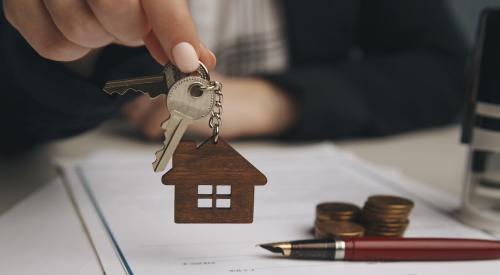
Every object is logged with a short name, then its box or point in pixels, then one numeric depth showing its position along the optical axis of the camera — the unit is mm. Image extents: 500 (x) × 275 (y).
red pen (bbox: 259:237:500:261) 396
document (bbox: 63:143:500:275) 393
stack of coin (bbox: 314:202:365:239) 425
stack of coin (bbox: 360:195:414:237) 440
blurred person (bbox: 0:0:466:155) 392
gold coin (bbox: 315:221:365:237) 421
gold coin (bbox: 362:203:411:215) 439
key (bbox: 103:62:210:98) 372
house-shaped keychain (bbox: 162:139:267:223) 378
